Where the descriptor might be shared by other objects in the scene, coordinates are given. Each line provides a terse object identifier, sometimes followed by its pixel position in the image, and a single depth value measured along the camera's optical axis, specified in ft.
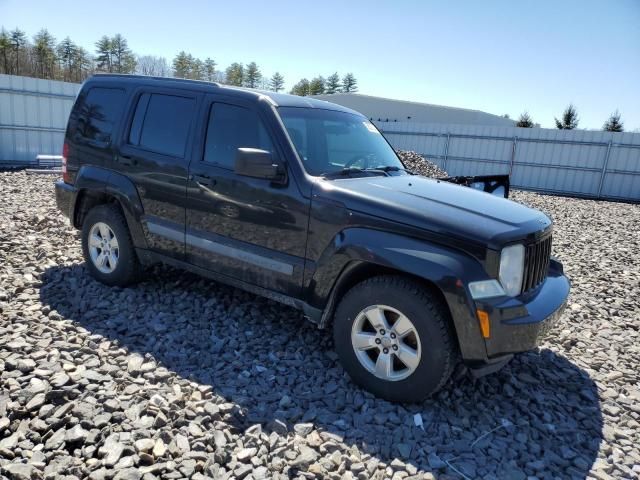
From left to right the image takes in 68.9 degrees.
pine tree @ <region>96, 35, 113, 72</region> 209.22
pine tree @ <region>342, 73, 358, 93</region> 247.40
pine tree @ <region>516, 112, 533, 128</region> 116.98
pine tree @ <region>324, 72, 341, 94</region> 243.81
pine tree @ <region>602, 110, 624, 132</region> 104.01
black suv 9.75
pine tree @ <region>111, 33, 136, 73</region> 204.85
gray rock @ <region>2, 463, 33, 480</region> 7.59
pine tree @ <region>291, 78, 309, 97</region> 230.68
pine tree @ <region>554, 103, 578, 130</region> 109.11
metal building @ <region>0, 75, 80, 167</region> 47.24
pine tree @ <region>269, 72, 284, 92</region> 256.60
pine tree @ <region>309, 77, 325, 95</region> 237.25
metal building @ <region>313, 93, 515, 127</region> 131.44
